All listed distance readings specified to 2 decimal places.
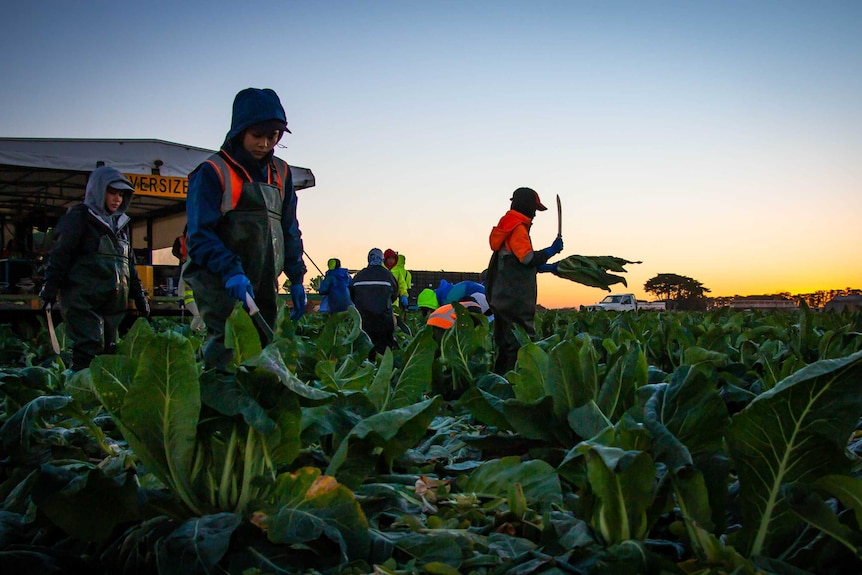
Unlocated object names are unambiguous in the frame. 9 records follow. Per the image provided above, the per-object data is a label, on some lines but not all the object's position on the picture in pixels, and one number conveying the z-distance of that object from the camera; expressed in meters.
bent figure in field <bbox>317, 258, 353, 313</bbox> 9.35
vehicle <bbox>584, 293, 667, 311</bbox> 44.16
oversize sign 10.45
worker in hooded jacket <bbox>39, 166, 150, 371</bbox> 4.99
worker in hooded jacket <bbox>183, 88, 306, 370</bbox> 3.22
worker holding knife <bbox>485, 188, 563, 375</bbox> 5.74
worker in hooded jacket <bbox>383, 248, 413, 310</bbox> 13.16
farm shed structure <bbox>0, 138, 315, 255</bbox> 9.96
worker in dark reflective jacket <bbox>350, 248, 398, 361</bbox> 8.00
